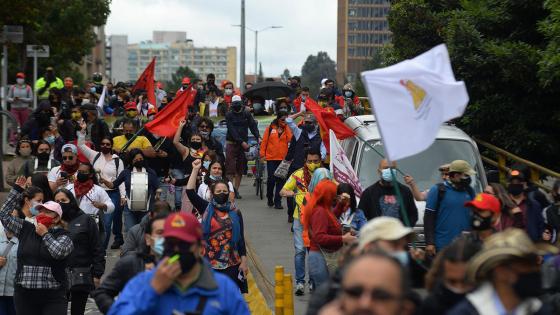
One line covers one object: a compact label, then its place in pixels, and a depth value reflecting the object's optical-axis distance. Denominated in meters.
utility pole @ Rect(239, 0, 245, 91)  52.38
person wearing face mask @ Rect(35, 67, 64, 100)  31.39
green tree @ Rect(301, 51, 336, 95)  164.27
